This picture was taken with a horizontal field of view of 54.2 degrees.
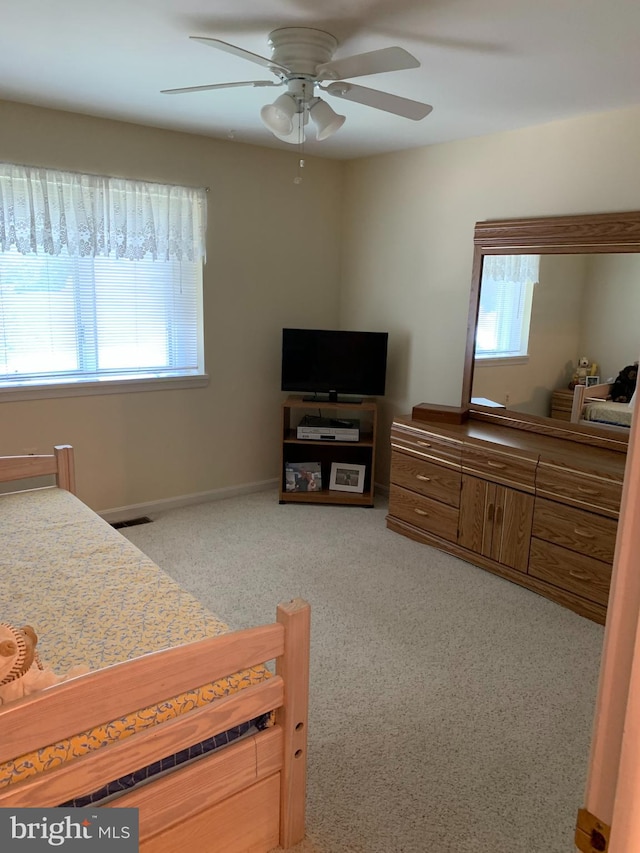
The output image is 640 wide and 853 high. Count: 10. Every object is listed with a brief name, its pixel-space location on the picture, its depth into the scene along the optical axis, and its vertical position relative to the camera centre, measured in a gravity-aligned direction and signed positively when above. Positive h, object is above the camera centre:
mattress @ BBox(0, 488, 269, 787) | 1.43 -0.93
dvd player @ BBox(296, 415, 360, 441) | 4.45 -0.82
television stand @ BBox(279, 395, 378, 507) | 4.44 -1.09
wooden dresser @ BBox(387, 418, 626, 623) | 3.00 -0.96
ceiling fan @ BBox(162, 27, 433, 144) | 2.29 +0.85
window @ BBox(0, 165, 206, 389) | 3.54 +0.17
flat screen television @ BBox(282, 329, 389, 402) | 4.45 -0.33
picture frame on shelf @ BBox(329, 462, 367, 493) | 4.55 -1.16
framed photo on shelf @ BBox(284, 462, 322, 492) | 4.55 -1.18
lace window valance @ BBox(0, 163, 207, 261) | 3.46 +0.53
